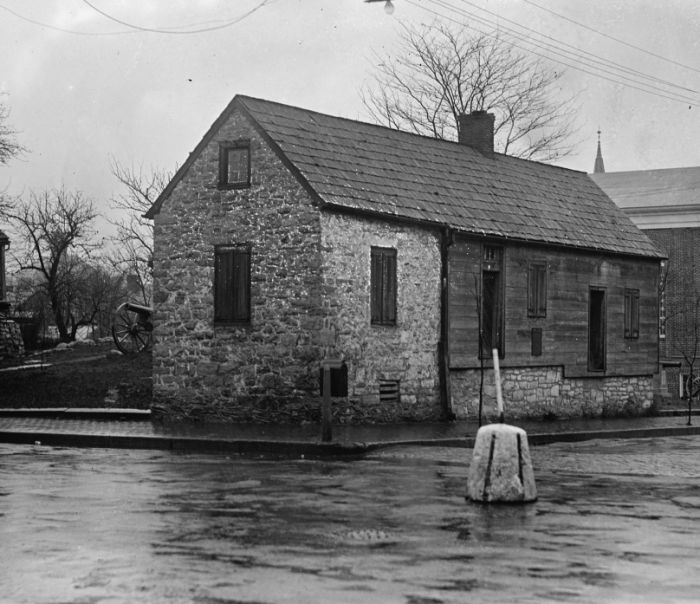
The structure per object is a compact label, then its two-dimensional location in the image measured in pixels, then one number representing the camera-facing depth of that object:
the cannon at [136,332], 37.72
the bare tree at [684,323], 57.00
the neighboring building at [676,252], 57.09
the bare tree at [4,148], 45.16
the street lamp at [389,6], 15.55
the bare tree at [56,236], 70.19
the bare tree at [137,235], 57.25
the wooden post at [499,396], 13.10
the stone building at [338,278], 24.69
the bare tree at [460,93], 50.75
